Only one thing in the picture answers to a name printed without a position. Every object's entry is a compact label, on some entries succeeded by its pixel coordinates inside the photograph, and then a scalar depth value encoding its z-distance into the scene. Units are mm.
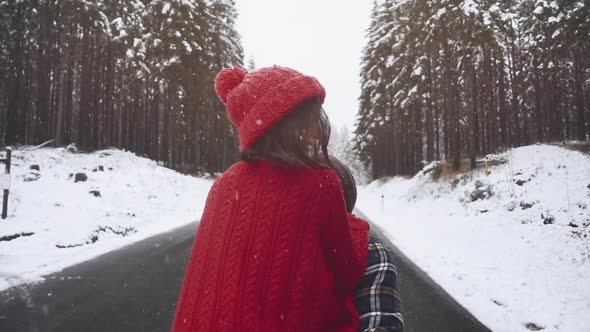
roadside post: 8562
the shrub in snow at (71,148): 20844
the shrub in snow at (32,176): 12231
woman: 1387
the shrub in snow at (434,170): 20402
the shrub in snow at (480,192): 13648
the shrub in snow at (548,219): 8916
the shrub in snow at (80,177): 13602
